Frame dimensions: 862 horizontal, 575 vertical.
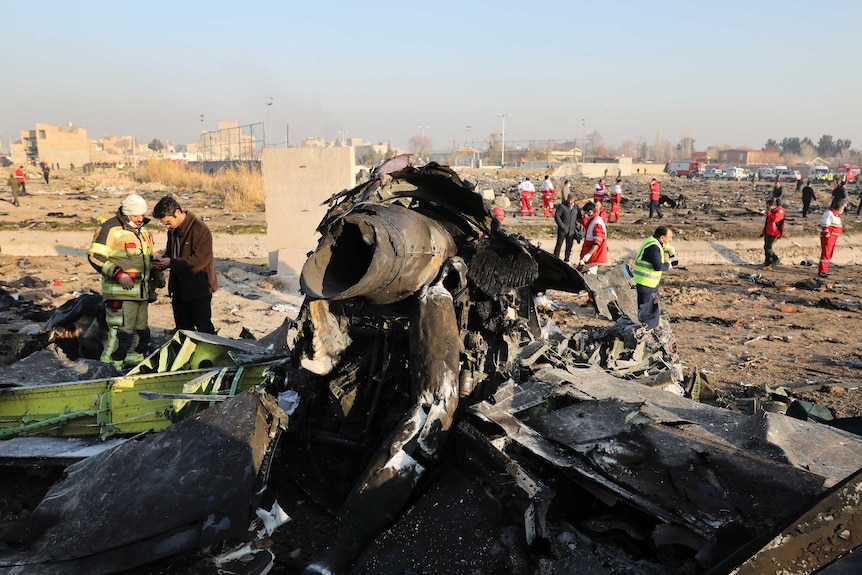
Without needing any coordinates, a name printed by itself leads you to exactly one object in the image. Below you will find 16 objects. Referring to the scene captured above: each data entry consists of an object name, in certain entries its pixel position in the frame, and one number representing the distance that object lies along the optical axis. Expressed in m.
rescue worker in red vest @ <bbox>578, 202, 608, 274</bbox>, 9.66
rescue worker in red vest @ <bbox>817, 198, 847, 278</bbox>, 11.55
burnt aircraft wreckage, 2.42
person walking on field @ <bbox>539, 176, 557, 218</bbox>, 19.64
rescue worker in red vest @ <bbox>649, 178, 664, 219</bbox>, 19.15
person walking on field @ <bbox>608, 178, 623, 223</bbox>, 18.36
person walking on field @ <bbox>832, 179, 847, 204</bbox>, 15.06
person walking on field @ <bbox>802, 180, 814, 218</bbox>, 20.58
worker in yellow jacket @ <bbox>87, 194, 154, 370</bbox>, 5.30
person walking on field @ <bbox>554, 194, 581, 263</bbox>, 11.70
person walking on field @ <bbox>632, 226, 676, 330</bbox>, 6.96
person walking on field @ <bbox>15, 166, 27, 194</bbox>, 20.66
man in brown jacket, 5.45
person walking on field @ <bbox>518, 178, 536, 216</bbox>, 19.06
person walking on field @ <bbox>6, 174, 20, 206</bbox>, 18.33
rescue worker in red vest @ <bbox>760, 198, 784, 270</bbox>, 12.39
